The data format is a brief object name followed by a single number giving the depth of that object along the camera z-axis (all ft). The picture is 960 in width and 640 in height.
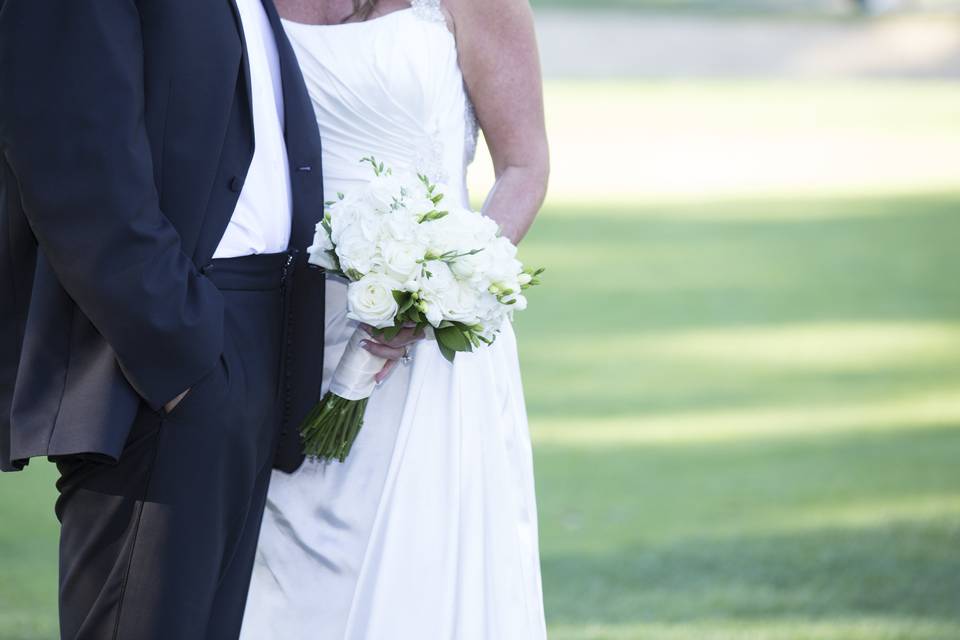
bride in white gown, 20.03
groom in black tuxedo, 14.88
